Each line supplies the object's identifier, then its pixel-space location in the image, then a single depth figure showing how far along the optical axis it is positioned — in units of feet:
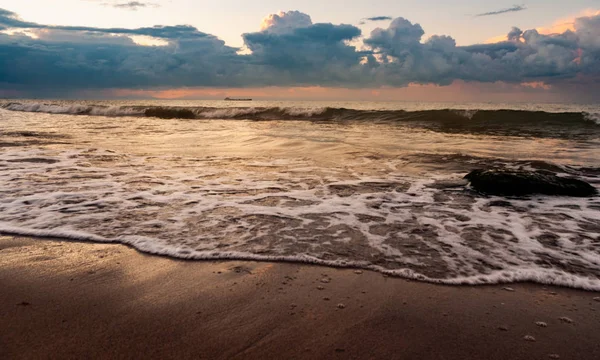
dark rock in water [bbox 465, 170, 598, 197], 19.42
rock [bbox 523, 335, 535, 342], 7.54
